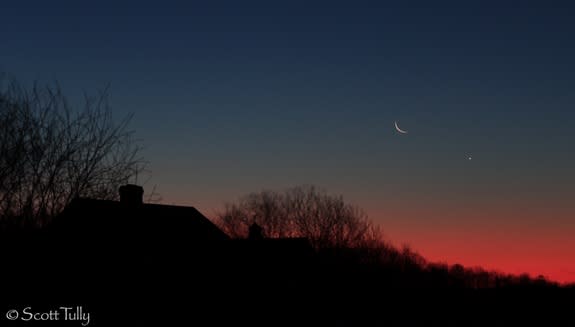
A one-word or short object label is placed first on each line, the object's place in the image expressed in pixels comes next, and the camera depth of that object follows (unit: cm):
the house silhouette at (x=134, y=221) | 3197
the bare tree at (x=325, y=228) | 9506
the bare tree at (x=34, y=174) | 2298
